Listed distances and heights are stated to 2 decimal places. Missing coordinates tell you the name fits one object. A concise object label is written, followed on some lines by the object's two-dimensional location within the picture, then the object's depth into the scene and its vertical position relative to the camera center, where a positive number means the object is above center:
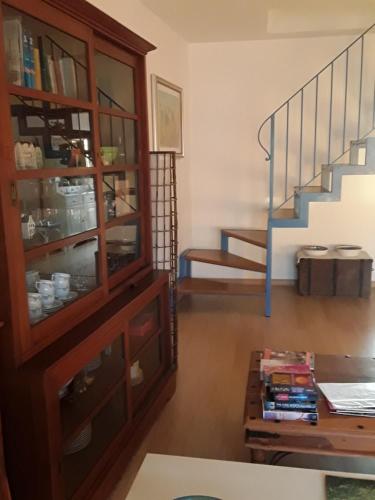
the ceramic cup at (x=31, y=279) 1.73 -0.41
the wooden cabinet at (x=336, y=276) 4.64 -1.10
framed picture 3.88 +0.38
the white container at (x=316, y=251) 4.79 -0.88
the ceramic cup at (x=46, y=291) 1.81 -0.48
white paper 1.90 -0.94
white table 1.47 -0.99
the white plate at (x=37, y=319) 1.66 -0.53
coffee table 1.79 -1.00
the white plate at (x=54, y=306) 1.80 -0.53
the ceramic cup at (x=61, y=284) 1.92 -0.48
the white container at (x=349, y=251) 4.75 -0.88
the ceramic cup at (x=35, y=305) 1.70 -0.50
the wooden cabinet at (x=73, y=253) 1.54 -0.35
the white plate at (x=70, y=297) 1.92 -0.53
